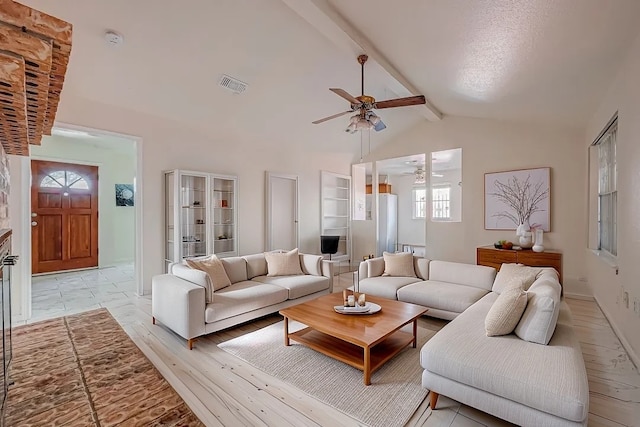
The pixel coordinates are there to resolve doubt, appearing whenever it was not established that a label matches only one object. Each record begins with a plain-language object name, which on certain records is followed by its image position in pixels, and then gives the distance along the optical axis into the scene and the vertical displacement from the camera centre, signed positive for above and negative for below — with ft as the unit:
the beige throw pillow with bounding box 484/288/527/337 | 6.67 -2.32
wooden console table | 14.17 -2.25
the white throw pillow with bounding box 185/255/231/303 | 10.91 -2.13
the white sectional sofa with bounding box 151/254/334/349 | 9.17 -2.92
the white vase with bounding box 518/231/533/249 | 15.31 -1.45
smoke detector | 9.60 +5.66
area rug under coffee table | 6.31 -4.14
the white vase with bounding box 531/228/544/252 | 14.58 -1.52
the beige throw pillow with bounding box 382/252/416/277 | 13.56 -2.46
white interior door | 19.36 -0.01
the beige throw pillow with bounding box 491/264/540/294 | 8.77 -2.06
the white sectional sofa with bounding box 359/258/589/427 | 4.85 -2.80
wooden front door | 19.31 -0.28
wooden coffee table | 7.47 -3.08
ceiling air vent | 12.83 +5.65
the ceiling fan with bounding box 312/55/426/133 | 10.69 +3.83
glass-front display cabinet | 14.60 -0.16
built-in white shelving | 23.11 +0.15
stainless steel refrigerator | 24.32 -0.94
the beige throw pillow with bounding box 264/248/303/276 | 13.35 -2.34
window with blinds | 11.01 +0.89
